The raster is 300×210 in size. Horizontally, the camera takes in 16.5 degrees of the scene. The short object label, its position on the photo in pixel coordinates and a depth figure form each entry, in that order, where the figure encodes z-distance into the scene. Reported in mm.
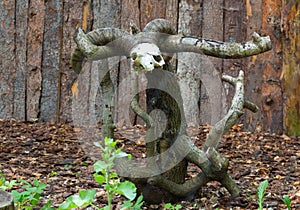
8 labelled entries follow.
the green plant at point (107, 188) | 4289
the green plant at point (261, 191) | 5253
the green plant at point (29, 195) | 5053
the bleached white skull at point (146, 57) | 4885
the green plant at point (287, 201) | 5130
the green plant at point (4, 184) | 5313
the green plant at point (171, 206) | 5358
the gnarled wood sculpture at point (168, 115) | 5341
